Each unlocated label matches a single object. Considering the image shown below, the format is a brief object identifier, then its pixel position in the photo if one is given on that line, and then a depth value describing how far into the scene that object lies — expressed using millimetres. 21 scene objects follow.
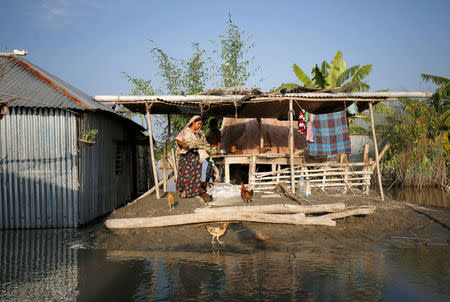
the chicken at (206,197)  8523
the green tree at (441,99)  17750
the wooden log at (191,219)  7527
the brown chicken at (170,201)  8091
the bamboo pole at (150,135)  8986
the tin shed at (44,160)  8625
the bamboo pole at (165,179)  10156
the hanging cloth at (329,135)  10055
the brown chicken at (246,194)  8297
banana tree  19423
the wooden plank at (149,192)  9814
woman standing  9398
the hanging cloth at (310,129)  10031
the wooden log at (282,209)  7623
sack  8783
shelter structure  9375
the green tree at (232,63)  17922
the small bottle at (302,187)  9633
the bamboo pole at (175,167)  10631
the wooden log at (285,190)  8588
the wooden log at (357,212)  8016
